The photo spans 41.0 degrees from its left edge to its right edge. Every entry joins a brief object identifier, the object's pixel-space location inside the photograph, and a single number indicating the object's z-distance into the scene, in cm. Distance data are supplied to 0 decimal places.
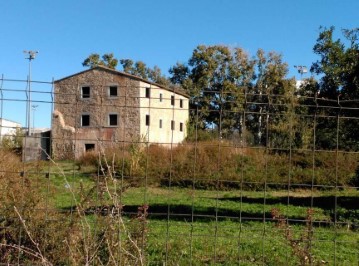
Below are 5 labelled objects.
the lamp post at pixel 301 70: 3407
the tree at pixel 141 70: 6325
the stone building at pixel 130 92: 3180
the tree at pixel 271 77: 4927
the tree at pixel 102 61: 6181
